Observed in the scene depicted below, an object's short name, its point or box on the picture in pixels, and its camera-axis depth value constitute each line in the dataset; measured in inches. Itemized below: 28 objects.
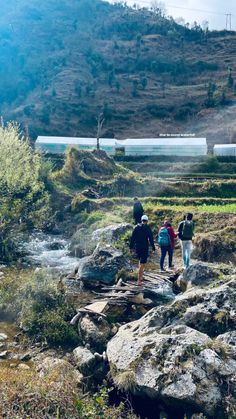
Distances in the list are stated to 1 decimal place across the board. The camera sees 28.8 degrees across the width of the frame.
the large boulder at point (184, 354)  348.8
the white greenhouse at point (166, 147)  2431.1
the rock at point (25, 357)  493.4
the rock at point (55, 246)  1055.6
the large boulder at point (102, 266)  692.1
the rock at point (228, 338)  395.5
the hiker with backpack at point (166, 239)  717.9
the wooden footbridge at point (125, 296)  558.0
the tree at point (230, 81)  3732.8
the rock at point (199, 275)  592.7
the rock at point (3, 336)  543.8
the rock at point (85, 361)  442.3
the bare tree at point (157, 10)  6054.1
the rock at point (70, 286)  638.7
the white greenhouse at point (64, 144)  2643.5
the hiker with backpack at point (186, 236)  707.4
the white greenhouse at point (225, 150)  2384.4
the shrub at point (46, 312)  530.6
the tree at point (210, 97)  3506.4
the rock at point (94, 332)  493.8
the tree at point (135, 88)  4053.6
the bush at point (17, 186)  973.2
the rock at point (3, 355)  498.3
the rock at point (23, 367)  462.8
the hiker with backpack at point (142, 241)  634.8
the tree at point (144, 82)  4168.6
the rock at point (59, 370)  394.3
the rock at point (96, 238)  932.6
